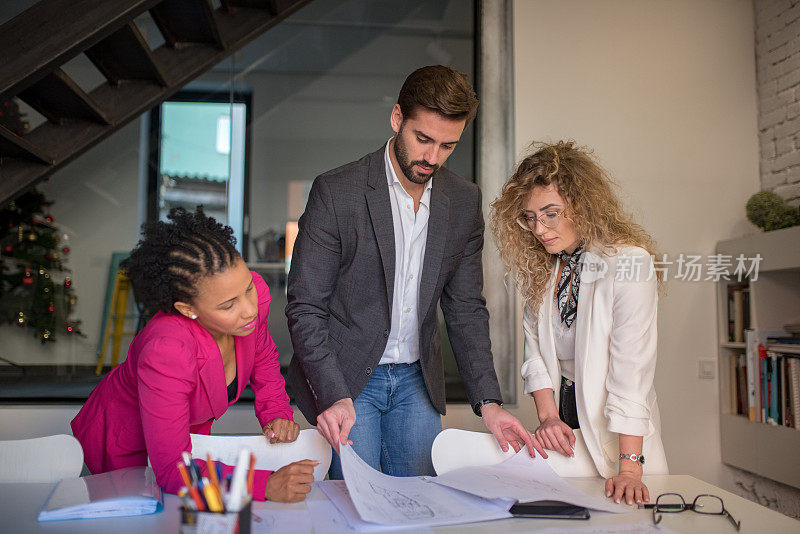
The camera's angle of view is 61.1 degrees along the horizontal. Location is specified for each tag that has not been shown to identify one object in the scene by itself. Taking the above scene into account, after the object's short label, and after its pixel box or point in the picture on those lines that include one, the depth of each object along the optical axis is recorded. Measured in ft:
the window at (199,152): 11.85
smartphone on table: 3.80
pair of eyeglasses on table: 3.94
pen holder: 2.54
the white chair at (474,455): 5.07
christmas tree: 11.60
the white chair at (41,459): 4.55
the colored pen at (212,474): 2.65
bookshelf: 9.41
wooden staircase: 6.93
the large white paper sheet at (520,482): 3.99
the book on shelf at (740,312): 10.68
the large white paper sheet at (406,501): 3.66
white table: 3.55
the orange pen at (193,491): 2.59
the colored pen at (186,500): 2.61
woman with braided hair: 4.43
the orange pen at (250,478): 2.84
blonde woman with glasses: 5.08
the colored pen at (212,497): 2.58
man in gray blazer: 5.53
